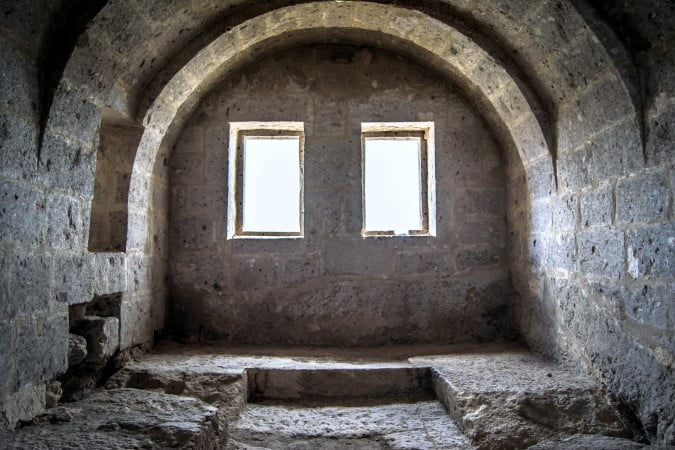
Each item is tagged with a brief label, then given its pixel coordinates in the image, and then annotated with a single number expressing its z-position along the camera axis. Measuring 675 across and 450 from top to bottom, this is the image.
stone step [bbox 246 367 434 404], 2.73
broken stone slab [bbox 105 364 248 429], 2.45
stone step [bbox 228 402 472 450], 2.18
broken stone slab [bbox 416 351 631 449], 2.07
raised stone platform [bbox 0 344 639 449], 2.14
